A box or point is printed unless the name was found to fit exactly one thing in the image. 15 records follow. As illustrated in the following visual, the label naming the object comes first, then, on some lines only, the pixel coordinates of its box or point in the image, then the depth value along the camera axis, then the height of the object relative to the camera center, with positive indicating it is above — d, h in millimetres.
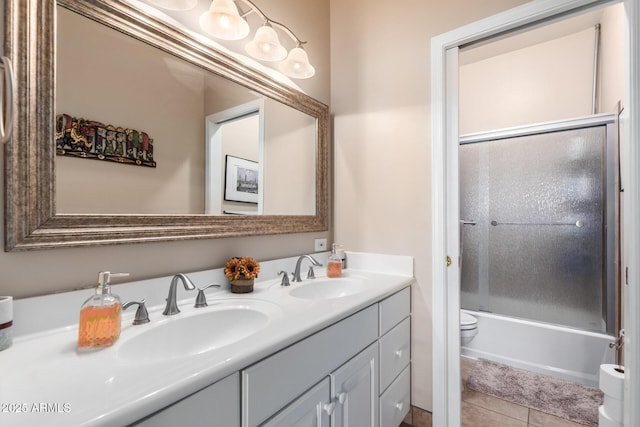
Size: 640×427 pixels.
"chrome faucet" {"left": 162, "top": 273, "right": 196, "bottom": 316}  953 -262
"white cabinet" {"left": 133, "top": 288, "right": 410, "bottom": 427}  650 -489
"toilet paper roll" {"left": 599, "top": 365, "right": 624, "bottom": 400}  1297 -736
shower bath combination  2125 -245
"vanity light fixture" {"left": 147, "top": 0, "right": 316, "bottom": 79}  1146 +761
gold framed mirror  754 +175
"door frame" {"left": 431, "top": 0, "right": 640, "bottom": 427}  1465 +9
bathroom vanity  533 -332
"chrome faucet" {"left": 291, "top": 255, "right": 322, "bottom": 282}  1479 -283
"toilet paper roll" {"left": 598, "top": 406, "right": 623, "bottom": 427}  1295 -905
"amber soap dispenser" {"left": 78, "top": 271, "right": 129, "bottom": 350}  716 -258
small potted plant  1188 -240
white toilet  2248 -861
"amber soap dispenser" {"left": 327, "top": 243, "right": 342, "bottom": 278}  1572 -284
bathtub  2033 -978
